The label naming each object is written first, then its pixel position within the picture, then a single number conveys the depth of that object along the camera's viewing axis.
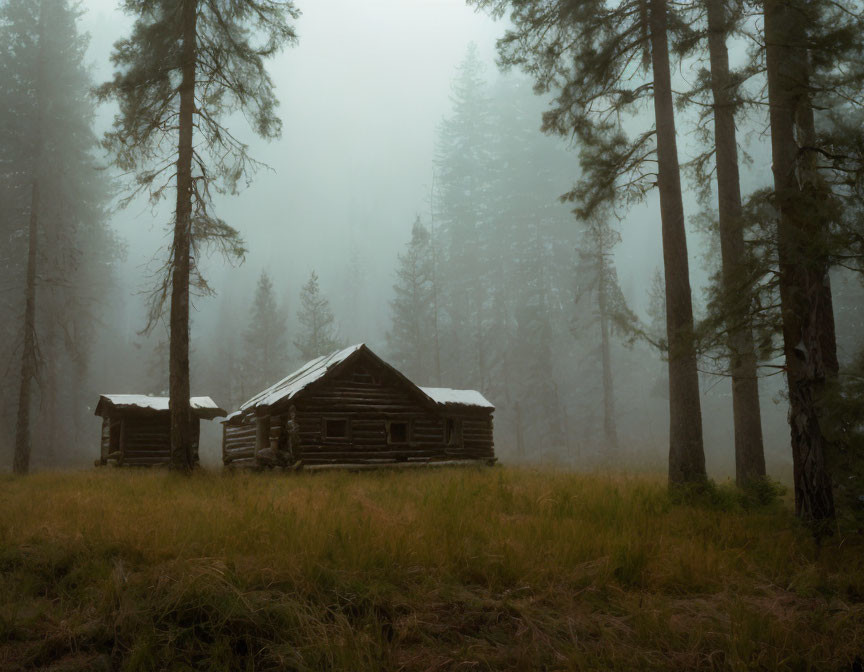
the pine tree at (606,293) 31.67
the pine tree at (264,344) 49.16
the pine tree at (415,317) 42.72
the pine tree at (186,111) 15.02
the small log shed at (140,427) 23.44
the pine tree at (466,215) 43.41
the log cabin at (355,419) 18.72
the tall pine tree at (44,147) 27.58
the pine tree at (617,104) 10.92
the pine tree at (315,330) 41.34
